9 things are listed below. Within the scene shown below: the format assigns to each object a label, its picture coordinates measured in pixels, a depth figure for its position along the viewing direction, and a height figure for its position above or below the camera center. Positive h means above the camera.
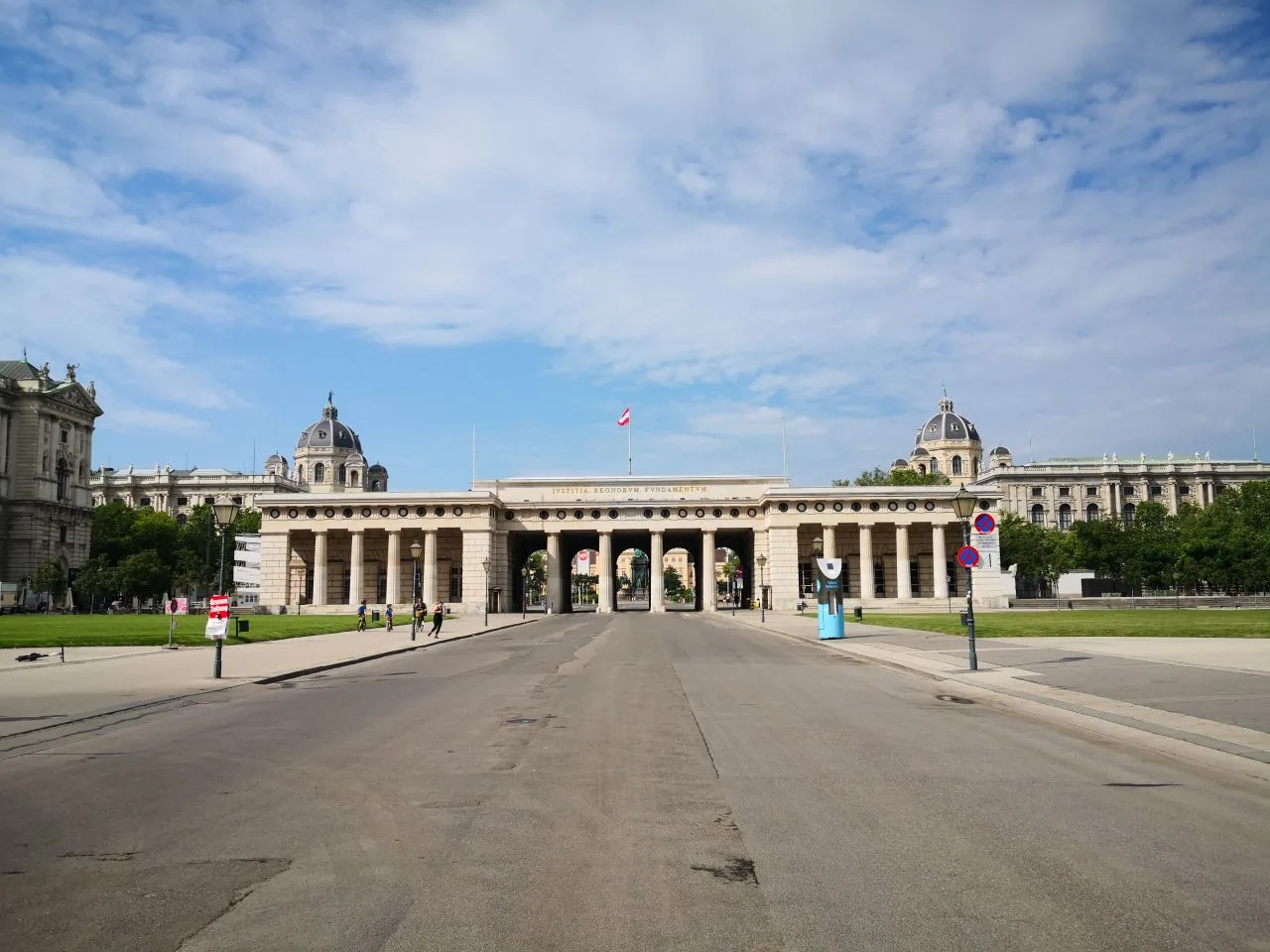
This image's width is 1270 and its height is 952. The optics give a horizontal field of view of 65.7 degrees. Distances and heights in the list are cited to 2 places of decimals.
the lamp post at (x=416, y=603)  43.50 -0.77
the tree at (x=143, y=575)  86.44 +1.28
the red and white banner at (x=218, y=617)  22.41 -0.64
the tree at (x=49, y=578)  89.38 +1.13
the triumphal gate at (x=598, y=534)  91.12 +5.00
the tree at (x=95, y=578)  89.12 +1.06
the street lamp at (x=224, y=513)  27.64 +2.16
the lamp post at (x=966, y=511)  23.95 +1.81
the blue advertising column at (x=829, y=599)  40.00 -0.62
